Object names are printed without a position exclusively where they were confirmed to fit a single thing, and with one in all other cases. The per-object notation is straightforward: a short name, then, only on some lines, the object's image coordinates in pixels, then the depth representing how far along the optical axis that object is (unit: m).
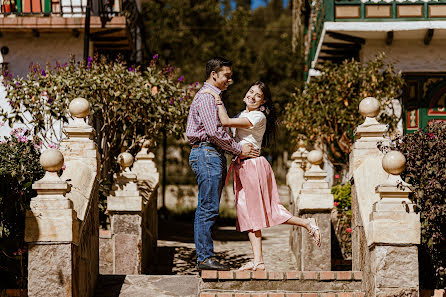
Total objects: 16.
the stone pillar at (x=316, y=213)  8.21
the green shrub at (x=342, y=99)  12.75
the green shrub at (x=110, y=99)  10.41
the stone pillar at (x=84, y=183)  5.79
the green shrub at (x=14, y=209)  6.21
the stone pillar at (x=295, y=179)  9.78
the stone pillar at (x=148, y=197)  9.22
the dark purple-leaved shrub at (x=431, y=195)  6.64
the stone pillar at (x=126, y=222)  8.49
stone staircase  5.86
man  5.94
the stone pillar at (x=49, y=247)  5.30
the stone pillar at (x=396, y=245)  5.40
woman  6.14
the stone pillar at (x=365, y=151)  6.46
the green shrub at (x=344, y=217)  9.27
